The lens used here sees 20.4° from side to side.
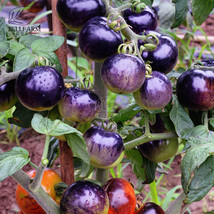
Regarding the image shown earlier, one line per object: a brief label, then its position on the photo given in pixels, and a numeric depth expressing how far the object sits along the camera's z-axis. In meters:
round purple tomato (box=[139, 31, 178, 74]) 0.74
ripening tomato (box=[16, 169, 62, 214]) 0.85
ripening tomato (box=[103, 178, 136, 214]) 0.83
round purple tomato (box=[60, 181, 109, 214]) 0.75
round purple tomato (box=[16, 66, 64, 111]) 0.70
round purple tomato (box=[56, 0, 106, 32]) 0.73
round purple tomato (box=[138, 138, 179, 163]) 0.85
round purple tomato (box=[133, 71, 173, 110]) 0.72
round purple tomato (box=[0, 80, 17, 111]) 0.76
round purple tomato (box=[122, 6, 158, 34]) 0.75
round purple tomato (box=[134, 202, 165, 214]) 0.88
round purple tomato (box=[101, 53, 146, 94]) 0.69
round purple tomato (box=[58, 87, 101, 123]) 0.73
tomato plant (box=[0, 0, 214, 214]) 0.70
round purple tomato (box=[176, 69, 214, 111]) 0.76
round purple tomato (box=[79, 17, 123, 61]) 0.70
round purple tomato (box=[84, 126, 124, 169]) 0.75
